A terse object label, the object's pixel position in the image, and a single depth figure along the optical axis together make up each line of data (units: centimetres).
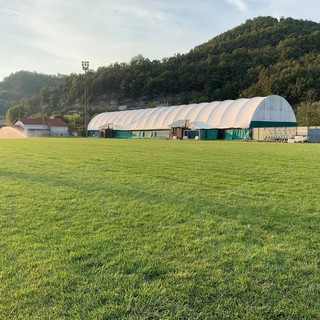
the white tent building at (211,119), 5044
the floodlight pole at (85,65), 6766
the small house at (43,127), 8121
